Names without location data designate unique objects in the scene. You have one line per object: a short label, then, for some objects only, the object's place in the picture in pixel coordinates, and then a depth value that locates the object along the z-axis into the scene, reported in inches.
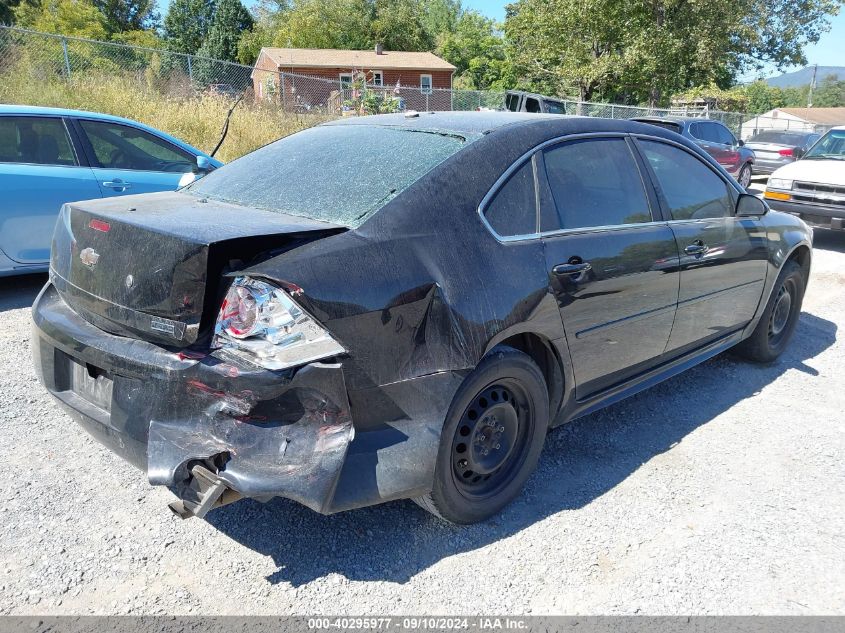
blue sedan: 217.7
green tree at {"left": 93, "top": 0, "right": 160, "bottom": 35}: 2374.5
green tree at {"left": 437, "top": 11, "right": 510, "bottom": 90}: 2138.3
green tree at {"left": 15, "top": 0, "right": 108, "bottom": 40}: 1930.4
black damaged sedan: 89.0
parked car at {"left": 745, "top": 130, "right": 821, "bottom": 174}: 706.8
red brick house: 1706.4
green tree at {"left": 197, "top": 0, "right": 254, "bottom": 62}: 2374.5
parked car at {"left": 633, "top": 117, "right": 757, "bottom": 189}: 578.9
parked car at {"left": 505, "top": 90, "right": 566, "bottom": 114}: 708.2
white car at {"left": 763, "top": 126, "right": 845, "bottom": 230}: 375.2
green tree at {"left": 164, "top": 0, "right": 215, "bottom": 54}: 2498.8
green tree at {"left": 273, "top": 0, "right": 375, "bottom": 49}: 2221.9
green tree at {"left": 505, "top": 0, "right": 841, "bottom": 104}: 1178.6
